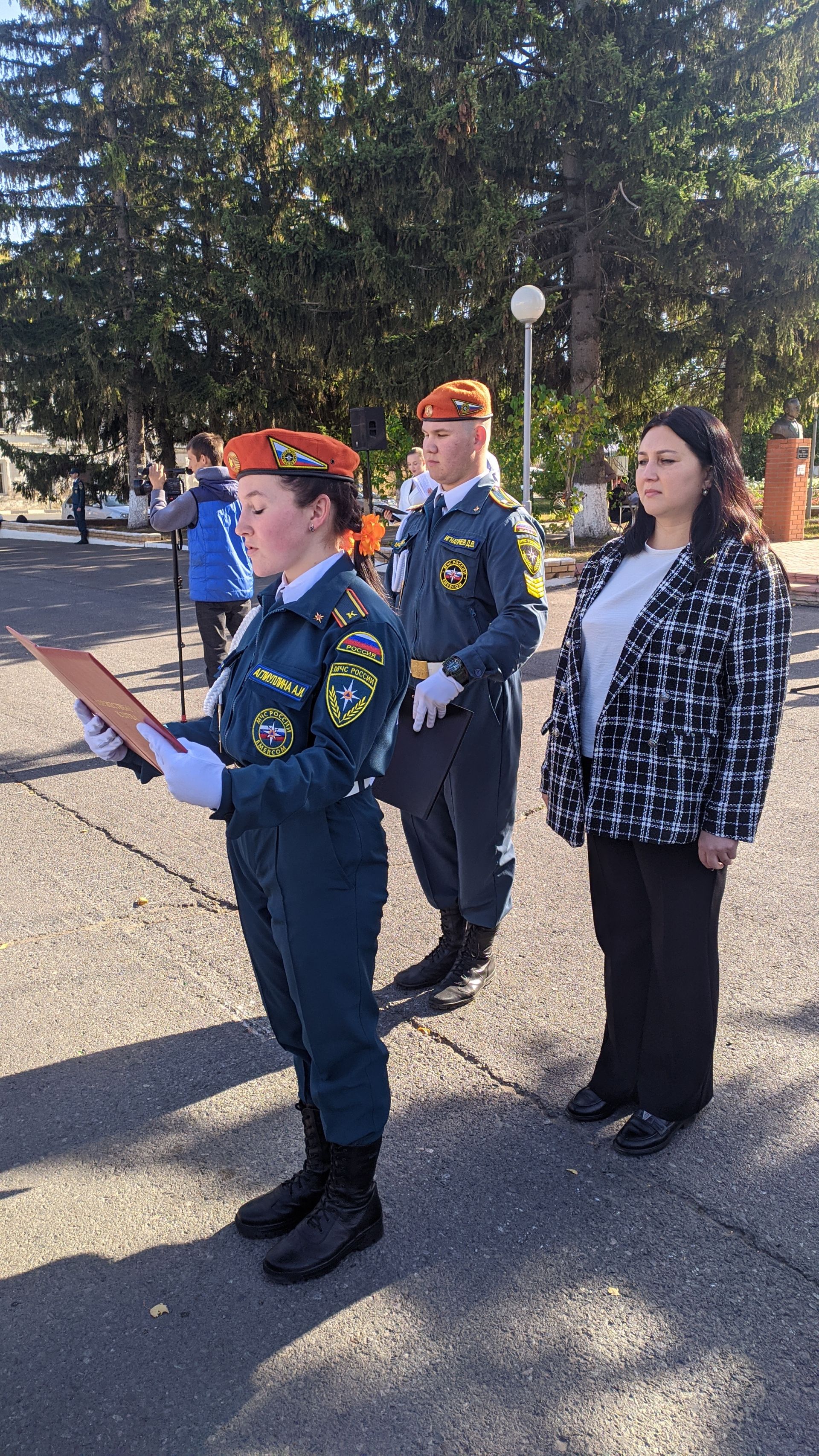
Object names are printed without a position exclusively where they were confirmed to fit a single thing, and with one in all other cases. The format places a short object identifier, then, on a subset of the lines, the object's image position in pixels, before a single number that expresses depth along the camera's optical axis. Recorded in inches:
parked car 1233.4
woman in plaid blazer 102.4
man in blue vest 277.7
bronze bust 708.0
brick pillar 705.0
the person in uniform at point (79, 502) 959.0
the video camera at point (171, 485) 301.3
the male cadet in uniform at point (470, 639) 132.8
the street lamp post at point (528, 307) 537.6
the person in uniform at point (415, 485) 319.6
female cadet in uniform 81.7
